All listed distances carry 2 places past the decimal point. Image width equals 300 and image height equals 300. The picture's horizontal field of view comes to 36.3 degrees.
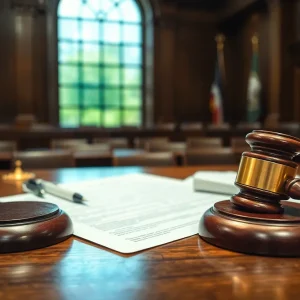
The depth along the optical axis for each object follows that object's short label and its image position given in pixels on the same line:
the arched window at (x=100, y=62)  11.21
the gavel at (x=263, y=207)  0.73
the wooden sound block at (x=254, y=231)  0.72
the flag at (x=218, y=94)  11.47
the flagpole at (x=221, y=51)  11.66
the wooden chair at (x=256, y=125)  9.06
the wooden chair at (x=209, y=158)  2.90
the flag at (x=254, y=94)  10.47
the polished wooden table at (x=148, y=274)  0.59
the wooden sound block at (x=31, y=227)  0.75
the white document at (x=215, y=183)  1.29
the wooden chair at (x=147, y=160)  2.69
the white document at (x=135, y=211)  0.87
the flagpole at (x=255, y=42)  10.92
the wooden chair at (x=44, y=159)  2.66
